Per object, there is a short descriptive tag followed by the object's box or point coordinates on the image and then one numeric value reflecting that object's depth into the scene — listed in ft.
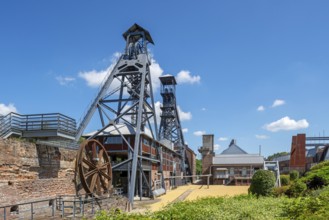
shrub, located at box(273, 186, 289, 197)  65.82
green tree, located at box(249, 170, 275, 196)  68.03
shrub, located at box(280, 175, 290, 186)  99.66
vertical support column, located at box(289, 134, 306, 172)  165.07
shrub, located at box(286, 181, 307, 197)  57.79
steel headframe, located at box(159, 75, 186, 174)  181.78
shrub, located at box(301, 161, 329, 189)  58.34
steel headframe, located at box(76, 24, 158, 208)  96.61
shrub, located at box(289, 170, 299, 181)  107.92
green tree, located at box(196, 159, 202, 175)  309.49
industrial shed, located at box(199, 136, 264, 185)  165.78
